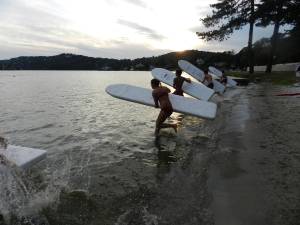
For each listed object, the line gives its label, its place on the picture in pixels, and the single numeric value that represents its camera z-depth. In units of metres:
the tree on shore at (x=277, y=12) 22.79
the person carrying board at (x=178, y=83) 9.37
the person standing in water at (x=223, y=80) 17.78
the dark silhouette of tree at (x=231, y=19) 24.43
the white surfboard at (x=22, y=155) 3.87
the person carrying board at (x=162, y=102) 7.02
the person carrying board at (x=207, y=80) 14.07
